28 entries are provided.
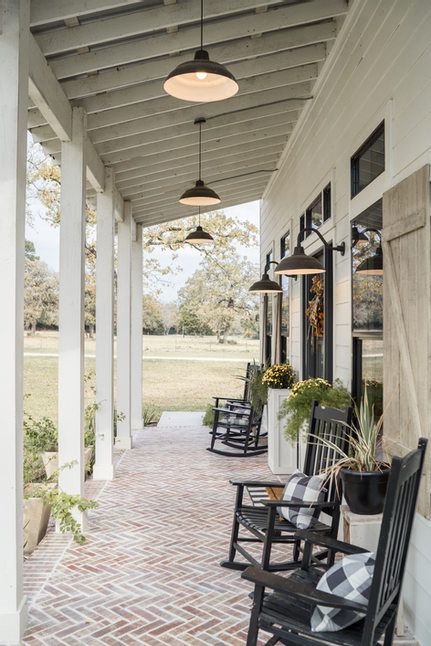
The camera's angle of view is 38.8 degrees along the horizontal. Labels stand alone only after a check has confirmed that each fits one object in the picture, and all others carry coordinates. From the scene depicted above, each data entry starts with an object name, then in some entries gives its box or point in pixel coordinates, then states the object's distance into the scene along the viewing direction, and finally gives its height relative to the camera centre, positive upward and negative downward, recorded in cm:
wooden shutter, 273 +6
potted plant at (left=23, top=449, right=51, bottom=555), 422 -129
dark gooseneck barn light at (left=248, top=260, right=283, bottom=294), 719 +50
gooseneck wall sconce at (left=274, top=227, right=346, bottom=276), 451 +48
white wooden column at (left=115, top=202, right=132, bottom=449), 794 -1
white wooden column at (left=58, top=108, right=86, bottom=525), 456 +17
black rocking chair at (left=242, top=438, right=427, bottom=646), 204 -94
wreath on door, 569 +19
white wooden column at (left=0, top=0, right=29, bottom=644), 292 +12
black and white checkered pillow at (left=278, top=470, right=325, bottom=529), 349 -97
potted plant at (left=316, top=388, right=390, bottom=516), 286 -71
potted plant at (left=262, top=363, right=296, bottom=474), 638 -98
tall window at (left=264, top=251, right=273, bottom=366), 1020 +8
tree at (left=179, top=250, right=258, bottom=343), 1625 +88
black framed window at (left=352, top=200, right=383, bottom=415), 380 +10
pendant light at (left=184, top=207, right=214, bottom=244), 759 +114
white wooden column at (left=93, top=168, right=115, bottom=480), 614 -3
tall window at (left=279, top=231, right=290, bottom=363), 786 +27
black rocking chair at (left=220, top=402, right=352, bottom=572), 338 -101
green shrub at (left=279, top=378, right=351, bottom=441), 445 -53
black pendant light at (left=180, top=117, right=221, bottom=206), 594 +129
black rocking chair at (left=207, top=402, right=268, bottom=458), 756 -140
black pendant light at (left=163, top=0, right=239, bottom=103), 299 +127
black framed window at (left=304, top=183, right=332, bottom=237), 549 +116
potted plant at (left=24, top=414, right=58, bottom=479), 553 -106
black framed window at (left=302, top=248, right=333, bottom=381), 537 +7
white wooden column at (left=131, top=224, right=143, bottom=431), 957 -6
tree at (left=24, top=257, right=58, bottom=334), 1212 +69
